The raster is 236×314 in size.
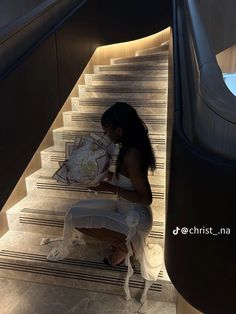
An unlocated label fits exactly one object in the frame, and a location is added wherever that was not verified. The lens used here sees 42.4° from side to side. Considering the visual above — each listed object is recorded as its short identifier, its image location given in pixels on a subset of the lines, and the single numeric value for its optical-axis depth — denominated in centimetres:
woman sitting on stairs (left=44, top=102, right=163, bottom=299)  172
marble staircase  196
